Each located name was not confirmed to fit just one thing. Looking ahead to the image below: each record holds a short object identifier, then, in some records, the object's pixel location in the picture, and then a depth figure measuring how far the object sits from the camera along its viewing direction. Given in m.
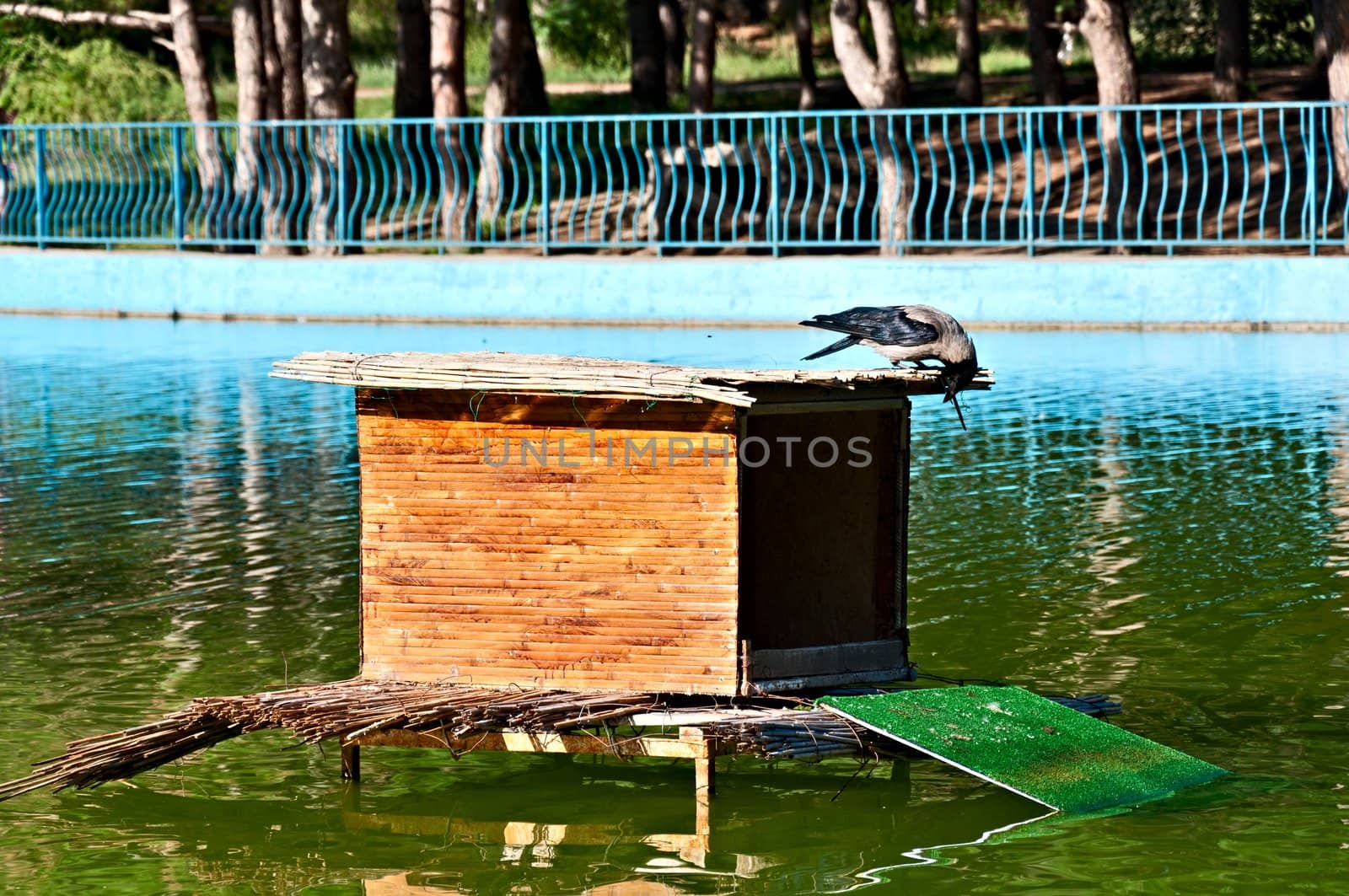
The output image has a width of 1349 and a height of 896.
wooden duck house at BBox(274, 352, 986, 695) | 11.34
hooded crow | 12.67
